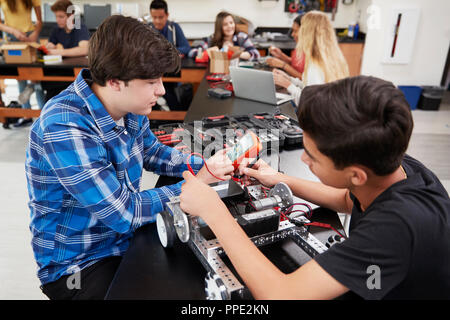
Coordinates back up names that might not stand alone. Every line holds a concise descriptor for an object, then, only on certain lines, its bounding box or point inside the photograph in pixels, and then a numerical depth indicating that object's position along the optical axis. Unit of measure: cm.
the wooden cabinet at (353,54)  481
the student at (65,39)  328
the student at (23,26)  366
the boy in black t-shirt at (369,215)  61
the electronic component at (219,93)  216
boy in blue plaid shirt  88
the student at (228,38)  327
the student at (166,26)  333
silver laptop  198
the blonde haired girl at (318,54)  225
